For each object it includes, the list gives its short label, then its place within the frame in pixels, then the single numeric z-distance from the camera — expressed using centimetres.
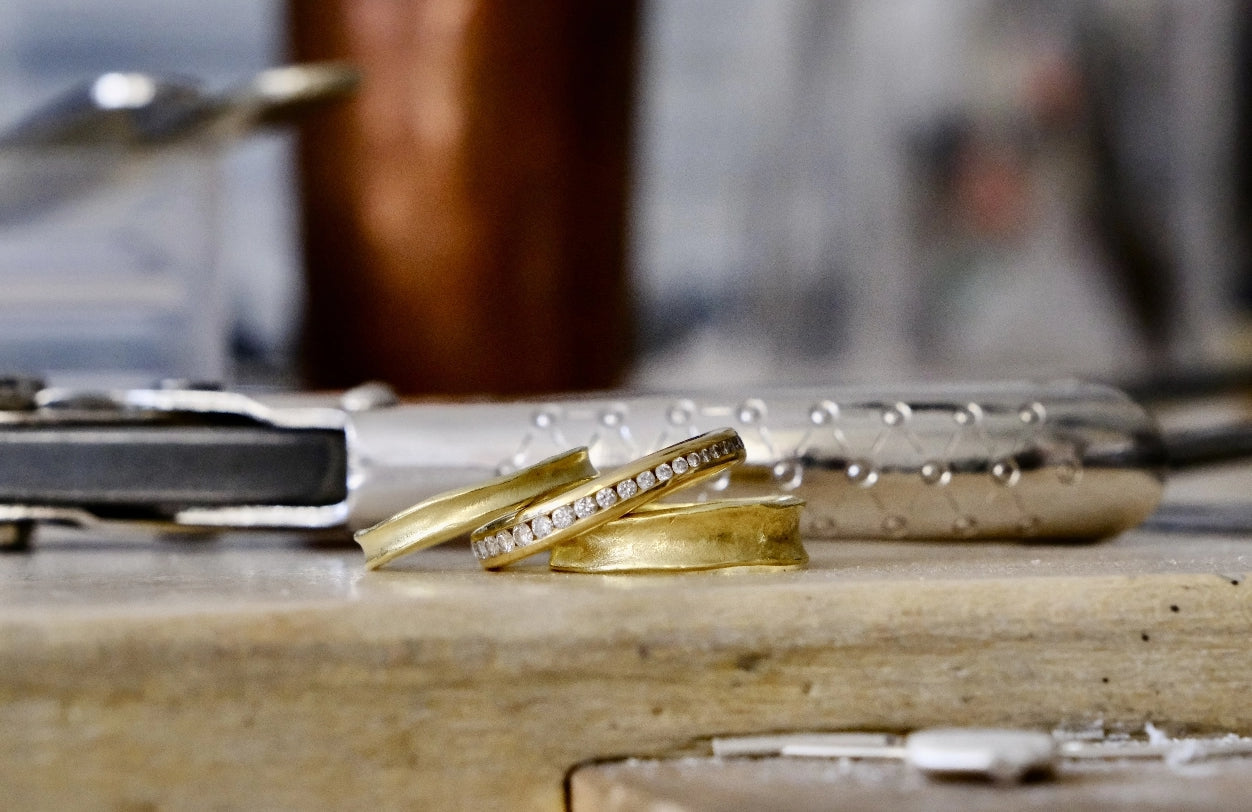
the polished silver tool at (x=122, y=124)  35
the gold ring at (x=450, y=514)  24
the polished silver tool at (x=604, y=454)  26
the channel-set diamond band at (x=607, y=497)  24
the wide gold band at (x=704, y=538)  24
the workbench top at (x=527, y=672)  22
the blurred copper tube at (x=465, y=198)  46
